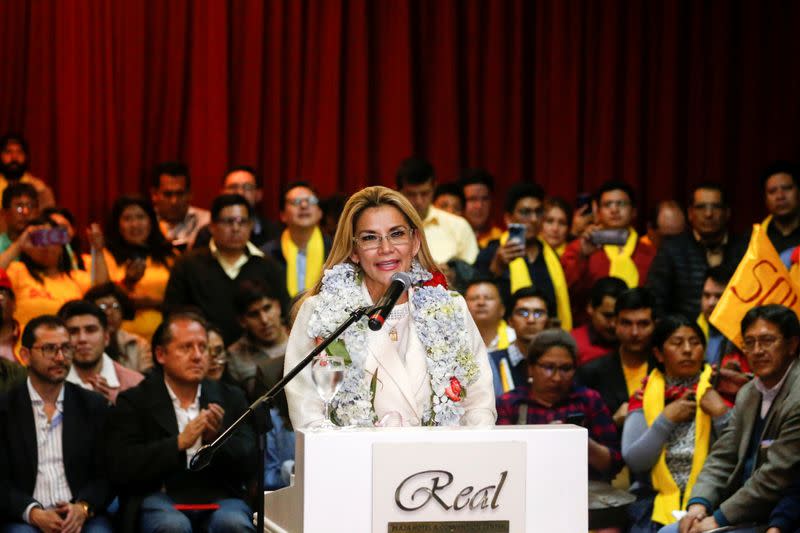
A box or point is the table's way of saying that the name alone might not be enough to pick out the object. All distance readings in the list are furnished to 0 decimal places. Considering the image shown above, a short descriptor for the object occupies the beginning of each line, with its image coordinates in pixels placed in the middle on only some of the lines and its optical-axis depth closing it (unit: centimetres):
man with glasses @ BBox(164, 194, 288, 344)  1448
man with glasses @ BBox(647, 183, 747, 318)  1456
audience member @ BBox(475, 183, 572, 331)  1472
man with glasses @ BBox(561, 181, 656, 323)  1539
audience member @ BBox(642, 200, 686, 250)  1616
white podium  622
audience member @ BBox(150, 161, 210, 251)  1667
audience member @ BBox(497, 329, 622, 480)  1195
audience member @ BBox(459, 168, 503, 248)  1709
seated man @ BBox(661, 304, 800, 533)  1013
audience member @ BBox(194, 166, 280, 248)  1650
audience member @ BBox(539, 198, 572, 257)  1619
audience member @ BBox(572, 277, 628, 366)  1387
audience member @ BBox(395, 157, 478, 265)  1558
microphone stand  643
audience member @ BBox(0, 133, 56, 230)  1756
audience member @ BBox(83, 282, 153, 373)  1376
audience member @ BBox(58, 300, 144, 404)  1257
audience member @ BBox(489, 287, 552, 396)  1298
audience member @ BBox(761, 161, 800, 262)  1444
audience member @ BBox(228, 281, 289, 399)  1351
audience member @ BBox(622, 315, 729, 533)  1149
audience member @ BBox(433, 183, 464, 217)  1683
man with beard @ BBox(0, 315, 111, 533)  1080
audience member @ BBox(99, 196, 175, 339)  1468
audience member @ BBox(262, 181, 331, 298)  1553
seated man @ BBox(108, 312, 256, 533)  1087
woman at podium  773
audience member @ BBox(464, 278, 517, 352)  1373
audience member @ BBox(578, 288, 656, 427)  1304
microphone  641
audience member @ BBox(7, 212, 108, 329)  1391
